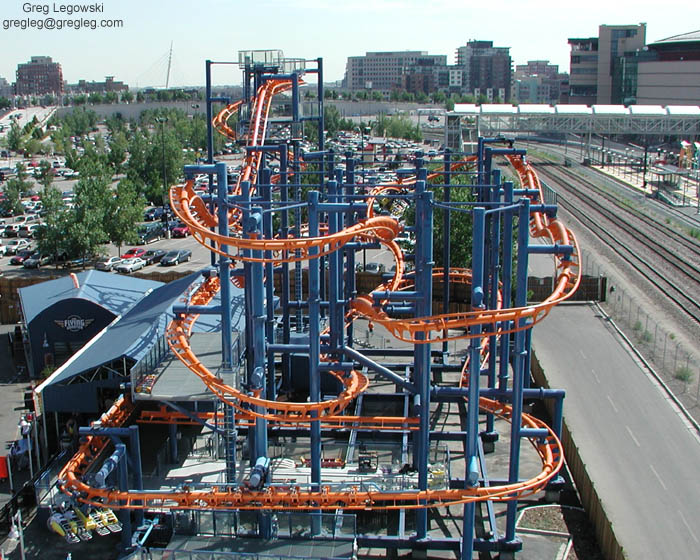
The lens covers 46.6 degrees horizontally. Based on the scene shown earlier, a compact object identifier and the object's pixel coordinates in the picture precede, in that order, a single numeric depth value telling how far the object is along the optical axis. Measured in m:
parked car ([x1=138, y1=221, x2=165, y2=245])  54.19
